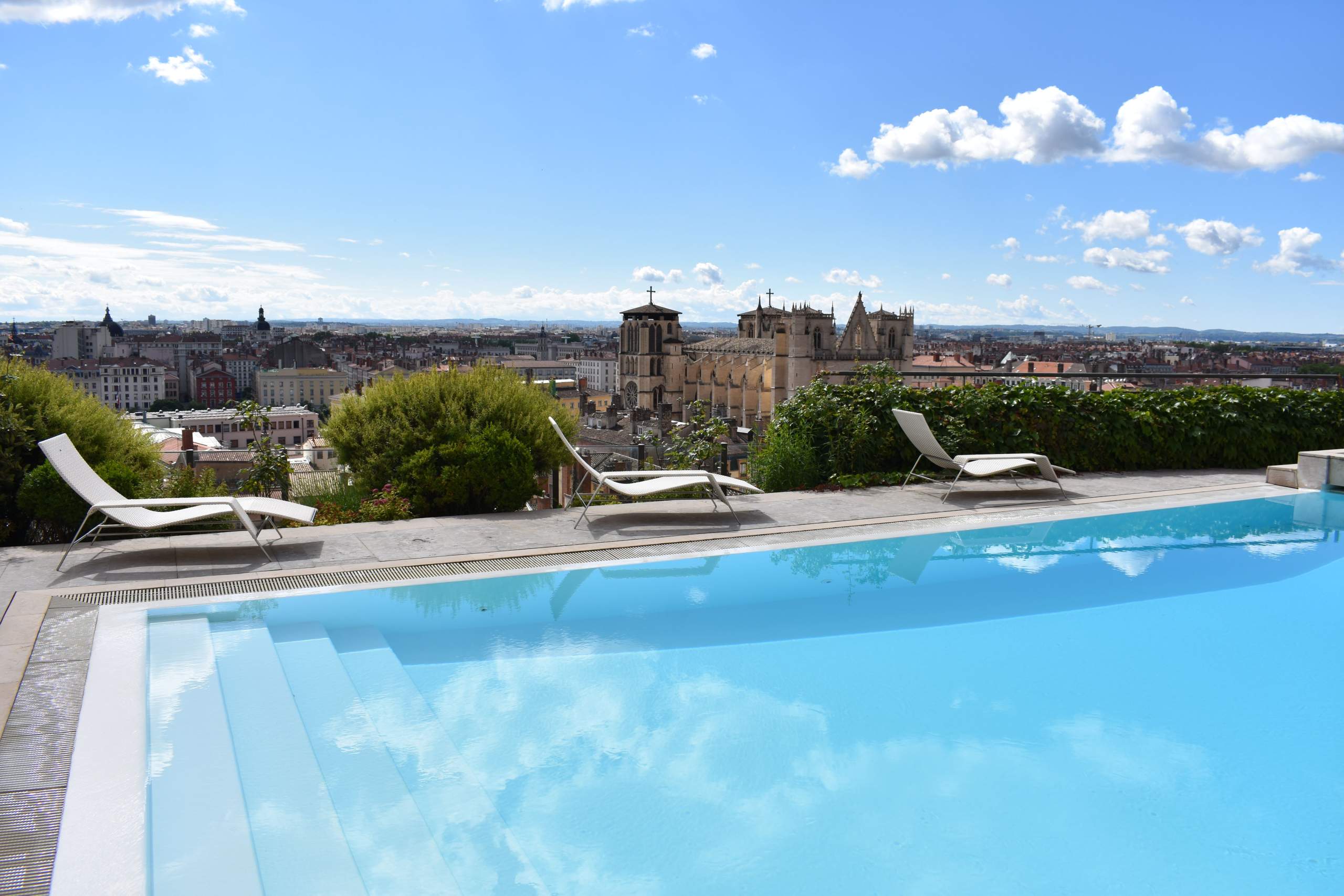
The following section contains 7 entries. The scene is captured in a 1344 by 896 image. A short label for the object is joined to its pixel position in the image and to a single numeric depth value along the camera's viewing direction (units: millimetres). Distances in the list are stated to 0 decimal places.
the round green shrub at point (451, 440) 4969
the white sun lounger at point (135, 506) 3781
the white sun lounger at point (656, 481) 4633
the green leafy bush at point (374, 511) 4871
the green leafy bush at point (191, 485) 4738
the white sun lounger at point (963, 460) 5344
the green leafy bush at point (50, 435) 4309
